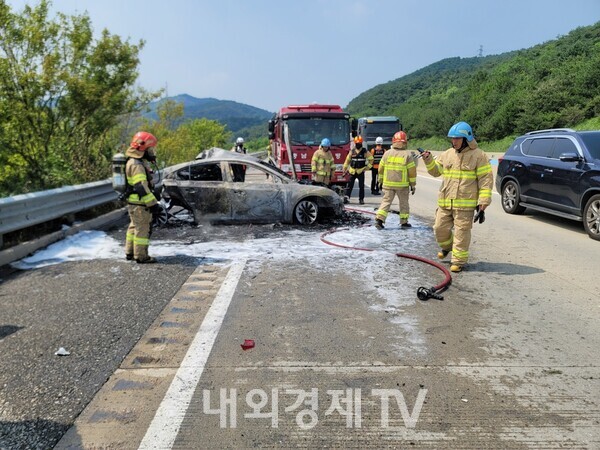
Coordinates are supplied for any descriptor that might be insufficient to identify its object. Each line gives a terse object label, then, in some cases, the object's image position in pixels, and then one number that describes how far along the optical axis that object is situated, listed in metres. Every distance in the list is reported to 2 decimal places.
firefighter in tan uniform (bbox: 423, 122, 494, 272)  6.42
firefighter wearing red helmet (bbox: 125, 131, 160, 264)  6.64
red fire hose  5.26
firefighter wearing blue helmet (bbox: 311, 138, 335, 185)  12.38
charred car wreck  9.35
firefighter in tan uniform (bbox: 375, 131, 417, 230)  9.32
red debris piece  4.02
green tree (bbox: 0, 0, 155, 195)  10.09
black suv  8.66
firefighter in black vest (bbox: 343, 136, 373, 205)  13.30
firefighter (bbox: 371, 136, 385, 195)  15.98
